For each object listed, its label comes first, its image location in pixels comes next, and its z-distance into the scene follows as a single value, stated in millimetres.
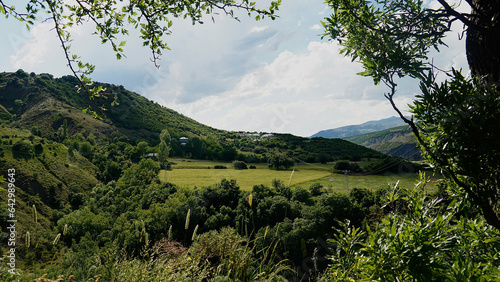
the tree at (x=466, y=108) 2436
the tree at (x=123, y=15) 3967
